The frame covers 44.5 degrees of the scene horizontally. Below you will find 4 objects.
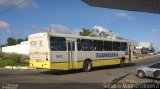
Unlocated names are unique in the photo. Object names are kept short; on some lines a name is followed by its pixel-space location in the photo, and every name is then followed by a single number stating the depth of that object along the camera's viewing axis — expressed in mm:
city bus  13682
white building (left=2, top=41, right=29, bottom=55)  58488
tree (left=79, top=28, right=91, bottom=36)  51074
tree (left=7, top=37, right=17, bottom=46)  100261
